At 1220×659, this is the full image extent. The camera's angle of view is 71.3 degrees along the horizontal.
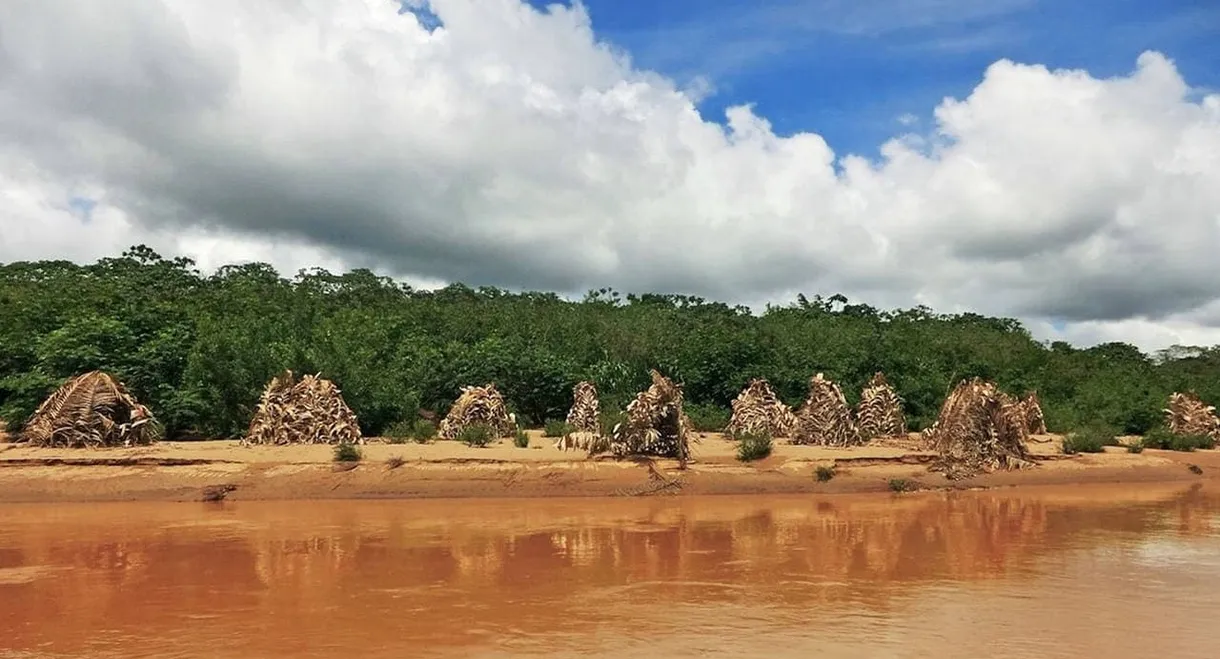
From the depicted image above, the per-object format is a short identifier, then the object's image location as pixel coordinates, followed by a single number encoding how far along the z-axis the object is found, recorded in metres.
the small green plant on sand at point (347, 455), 16.70
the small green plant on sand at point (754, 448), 17.52
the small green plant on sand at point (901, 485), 17.39
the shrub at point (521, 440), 18.40
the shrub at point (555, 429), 20.22
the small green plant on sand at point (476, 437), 18.27
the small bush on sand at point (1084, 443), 20.36
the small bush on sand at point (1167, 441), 22.42
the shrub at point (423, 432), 19.08
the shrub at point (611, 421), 17.41
